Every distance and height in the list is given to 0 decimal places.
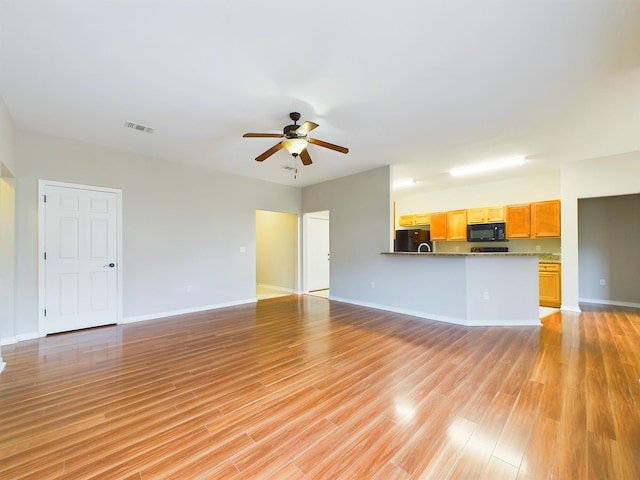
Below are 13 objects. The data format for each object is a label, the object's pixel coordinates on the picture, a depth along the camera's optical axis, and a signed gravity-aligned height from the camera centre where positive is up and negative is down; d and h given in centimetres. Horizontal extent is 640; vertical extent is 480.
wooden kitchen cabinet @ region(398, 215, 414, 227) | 775 +63
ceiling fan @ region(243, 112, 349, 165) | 290 +116
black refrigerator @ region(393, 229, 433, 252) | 566 +5
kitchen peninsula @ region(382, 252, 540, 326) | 403 -72
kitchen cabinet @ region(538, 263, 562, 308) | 520 -86
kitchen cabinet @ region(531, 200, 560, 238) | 543 +46
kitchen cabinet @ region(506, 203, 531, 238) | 576 +45
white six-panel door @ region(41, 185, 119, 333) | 367 -20
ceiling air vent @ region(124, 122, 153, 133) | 332 +148
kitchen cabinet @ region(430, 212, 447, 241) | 698 +42
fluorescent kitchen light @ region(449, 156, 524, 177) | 475 +141
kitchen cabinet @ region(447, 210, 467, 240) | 666 +43
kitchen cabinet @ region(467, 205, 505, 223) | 608 +63
